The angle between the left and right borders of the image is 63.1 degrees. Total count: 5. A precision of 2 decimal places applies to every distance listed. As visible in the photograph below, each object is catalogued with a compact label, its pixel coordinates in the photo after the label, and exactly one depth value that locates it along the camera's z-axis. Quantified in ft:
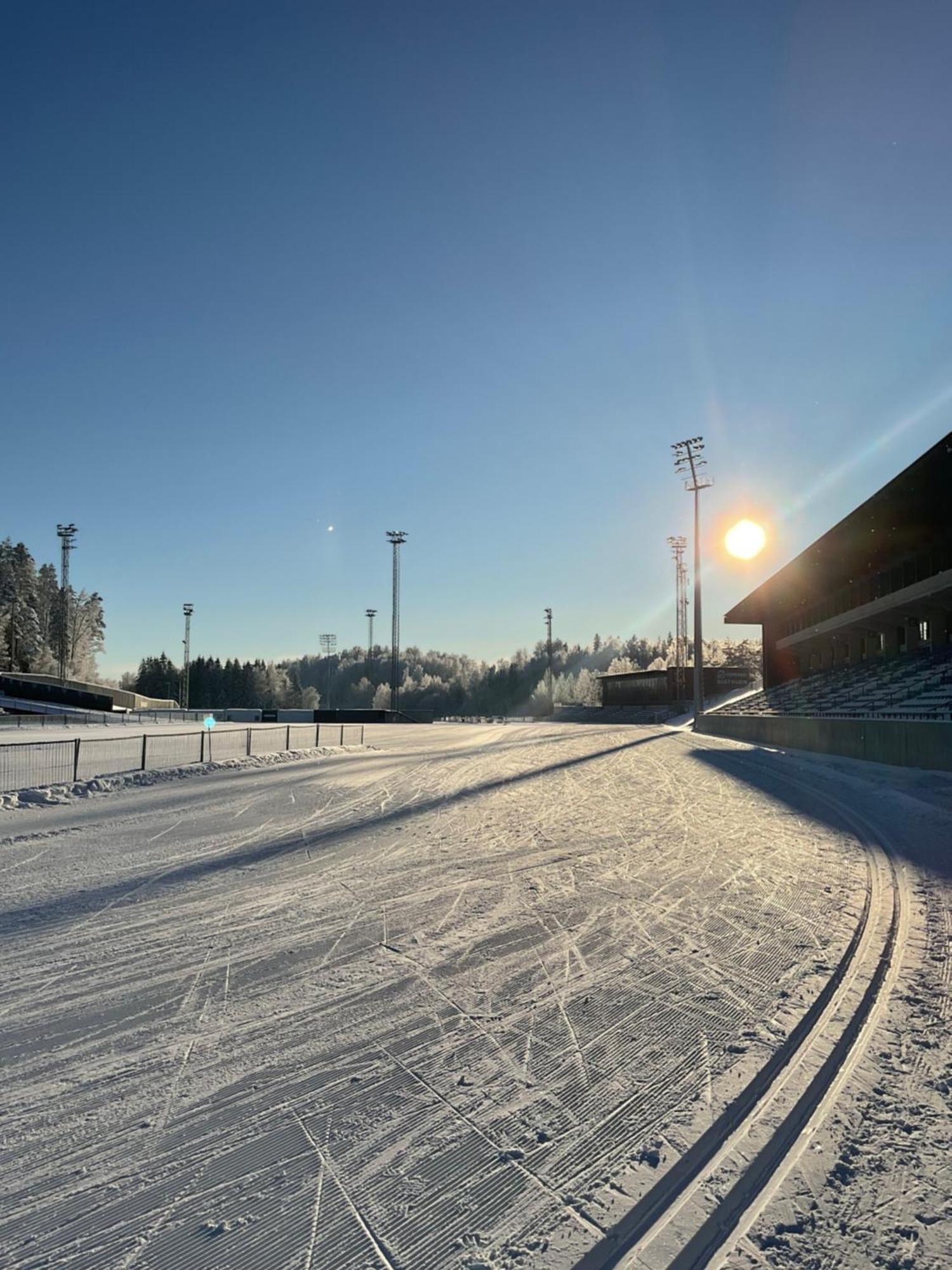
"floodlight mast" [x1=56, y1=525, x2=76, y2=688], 219.61
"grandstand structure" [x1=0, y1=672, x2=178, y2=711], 198.18
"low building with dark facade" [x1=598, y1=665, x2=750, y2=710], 249.75
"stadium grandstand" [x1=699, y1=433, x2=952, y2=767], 88.48
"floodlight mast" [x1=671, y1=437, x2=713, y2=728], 142.72
